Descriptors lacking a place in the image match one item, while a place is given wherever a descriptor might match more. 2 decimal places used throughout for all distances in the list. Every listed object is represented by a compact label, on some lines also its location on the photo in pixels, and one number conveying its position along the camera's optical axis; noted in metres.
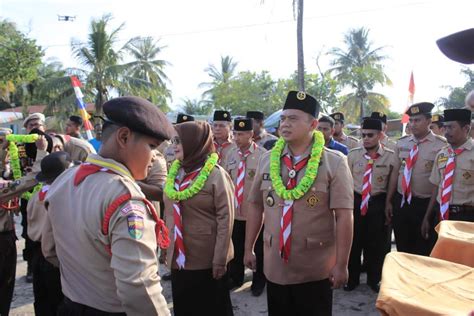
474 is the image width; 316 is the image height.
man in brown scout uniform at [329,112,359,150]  7.39
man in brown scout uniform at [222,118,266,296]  5.25
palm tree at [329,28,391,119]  31.60
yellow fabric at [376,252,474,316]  1.69
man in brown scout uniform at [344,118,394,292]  5.30
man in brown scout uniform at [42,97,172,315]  1.58
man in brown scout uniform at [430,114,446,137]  7.25
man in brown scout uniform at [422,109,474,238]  4.53
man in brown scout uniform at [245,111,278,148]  6.98
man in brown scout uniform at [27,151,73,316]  3.21
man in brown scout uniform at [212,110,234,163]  6.22
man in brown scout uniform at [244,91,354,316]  2.91
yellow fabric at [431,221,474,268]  2.45
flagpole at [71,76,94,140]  7.17
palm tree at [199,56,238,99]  38.28
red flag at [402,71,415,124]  9.52
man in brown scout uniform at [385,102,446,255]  5.15
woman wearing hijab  3.24
